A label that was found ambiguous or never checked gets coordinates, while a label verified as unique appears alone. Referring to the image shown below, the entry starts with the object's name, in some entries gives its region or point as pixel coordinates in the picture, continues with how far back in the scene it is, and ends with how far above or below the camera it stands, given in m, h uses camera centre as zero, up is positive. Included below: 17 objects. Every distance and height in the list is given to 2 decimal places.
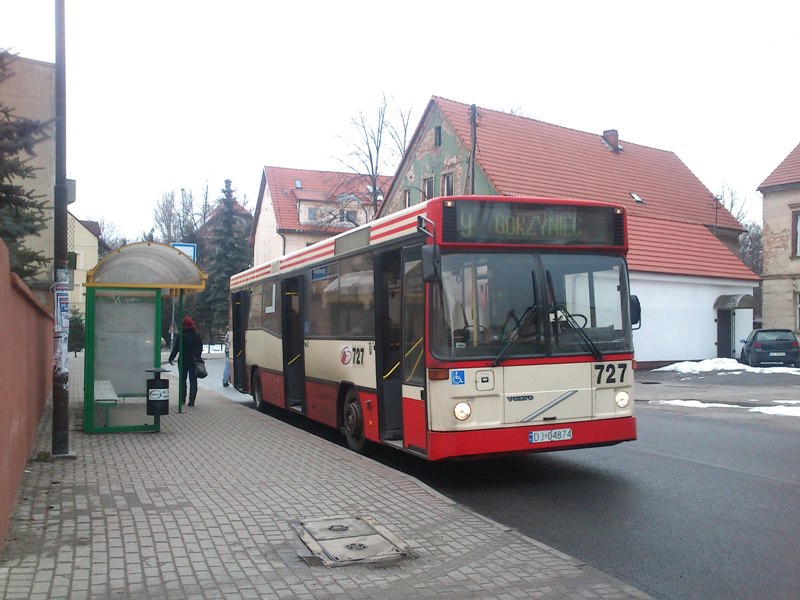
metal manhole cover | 5.88 -1.52
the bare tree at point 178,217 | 71.56 +11.35
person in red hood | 17.20 -0.18
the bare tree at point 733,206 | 72.38 +10.74
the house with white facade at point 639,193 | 32.16 +6.36
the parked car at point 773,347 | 29.75 -0.61
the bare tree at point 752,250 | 73.25 +7.17
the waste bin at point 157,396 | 12.06 -0.78
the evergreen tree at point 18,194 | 12.67 +2.73
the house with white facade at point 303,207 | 49.75 +9.07
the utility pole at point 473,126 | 25.92 +6.58
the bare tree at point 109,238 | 89.31 +11.60
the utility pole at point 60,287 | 9.80 +0.69
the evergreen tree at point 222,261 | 56.27 +5.50
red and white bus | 8.35 +0.09
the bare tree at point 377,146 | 49.06 +11.36
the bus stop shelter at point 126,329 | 12.80 +0.23
